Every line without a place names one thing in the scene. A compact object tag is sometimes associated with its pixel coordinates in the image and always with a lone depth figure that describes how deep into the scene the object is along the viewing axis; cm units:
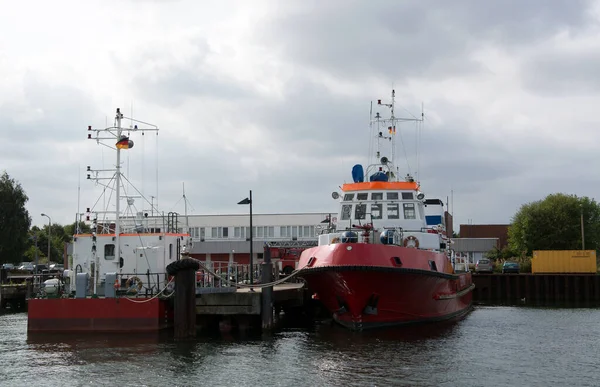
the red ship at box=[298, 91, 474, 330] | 2444
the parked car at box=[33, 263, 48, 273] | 6532
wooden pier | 2458
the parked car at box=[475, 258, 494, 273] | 5541
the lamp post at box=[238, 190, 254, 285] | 3044
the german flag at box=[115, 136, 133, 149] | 2642
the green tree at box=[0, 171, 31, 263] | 5844
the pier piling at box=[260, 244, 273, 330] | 2539
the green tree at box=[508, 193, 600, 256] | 6625
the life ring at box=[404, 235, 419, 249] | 2770
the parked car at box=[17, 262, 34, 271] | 7209
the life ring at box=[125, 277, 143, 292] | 2459
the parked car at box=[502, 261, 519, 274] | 5534
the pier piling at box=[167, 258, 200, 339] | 2286
